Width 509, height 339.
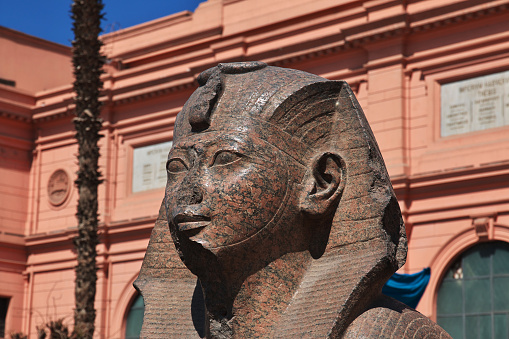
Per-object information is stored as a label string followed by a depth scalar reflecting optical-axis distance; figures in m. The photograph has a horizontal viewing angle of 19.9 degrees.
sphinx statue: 5.81
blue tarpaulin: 24.44
